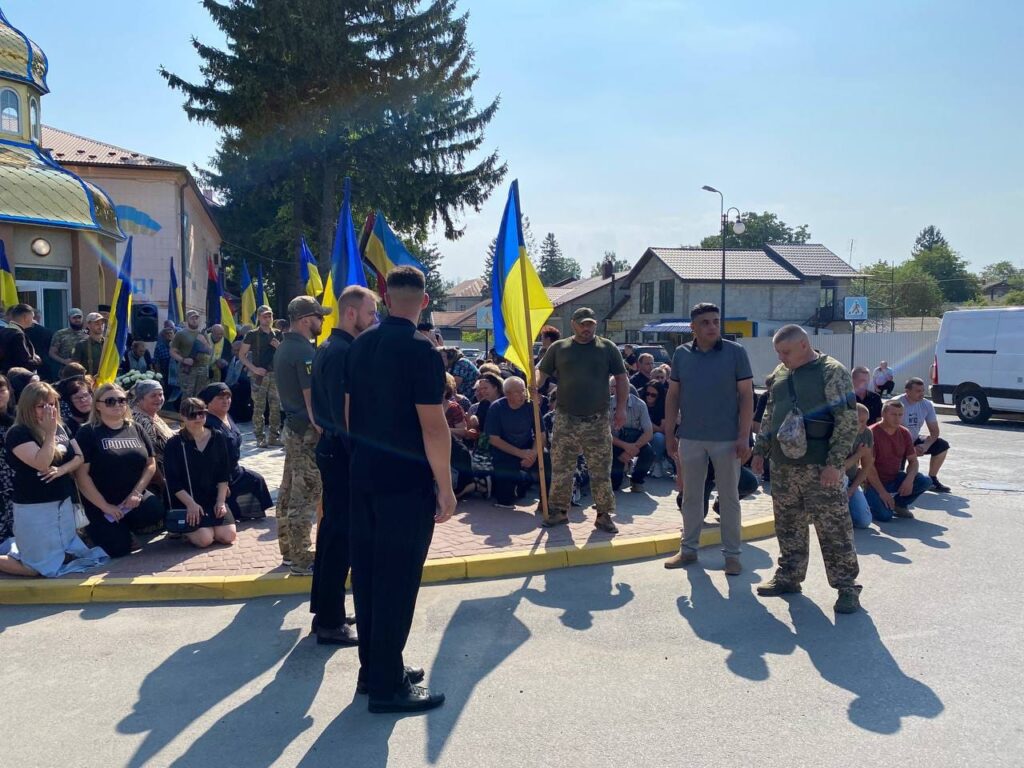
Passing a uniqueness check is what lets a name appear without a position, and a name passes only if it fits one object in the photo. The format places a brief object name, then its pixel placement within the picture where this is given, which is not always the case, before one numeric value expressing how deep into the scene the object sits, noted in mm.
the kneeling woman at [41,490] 5820
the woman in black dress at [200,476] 6664
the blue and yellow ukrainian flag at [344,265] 7301
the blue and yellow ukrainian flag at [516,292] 7828
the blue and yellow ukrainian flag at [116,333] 8875
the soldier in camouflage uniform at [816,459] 5238
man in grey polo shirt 6012
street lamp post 31016
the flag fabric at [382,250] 9773
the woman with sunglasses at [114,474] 6406
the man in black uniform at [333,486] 4660
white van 16203
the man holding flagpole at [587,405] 6969
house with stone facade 47781
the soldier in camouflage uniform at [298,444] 5707
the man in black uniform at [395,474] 3703
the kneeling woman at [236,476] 7062
